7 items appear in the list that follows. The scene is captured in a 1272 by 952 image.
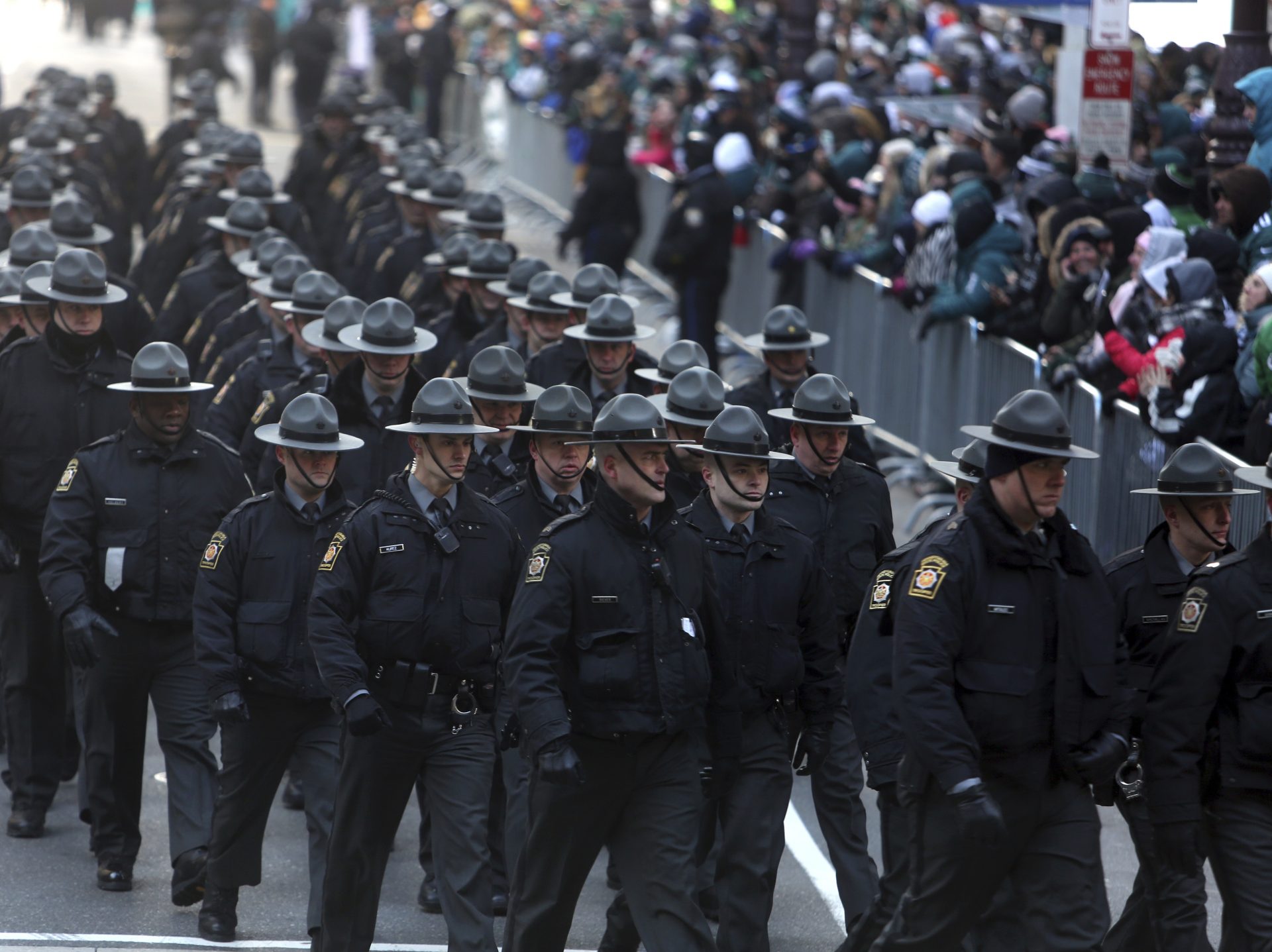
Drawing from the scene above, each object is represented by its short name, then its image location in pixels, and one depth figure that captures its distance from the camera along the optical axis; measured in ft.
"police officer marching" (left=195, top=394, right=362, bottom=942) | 54.19
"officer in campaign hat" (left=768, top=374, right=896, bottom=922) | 56.95
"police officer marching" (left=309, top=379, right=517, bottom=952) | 49.39
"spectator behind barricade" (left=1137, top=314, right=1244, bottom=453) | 67.77
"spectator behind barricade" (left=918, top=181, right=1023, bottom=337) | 89.66
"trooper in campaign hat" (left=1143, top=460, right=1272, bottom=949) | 43.50
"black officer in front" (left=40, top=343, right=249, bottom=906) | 58.23
